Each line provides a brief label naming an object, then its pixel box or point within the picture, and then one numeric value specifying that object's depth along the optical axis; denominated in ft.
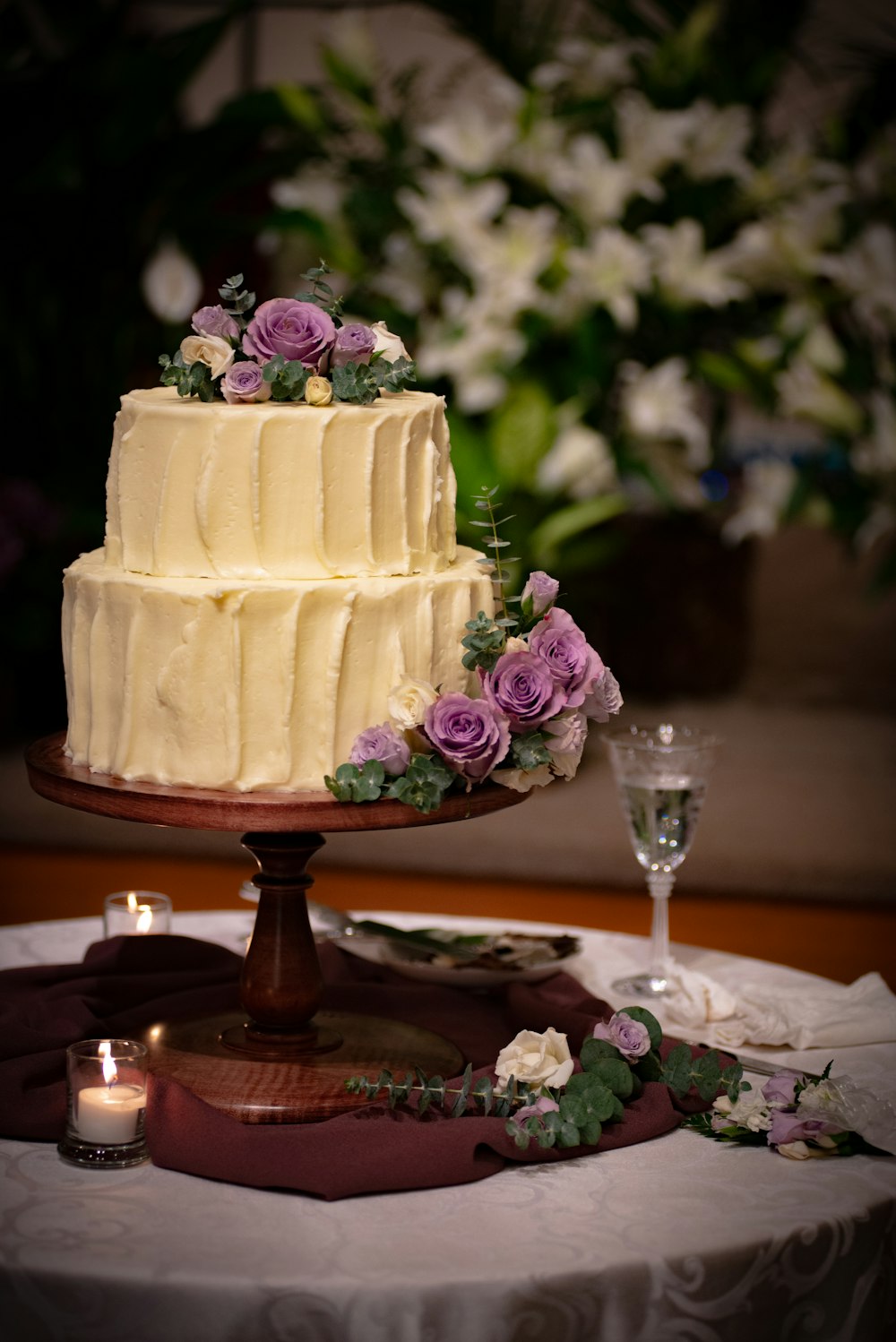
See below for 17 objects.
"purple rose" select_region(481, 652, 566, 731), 5.98
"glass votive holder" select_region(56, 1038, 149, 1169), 5.51
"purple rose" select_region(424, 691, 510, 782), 5.87
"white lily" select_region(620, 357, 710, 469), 12.66
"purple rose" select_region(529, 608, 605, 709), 6.05
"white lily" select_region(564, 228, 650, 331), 11.96
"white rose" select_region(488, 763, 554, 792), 6.08
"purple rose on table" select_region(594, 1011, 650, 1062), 6.09
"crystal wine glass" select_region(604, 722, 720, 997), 7.44
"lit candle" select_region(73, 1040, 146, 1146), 5.51
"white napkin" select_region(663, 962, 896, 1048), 6.98
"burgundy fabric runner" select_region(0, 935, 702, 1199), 5.43
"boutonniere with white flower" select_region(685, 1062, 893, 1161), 5.75
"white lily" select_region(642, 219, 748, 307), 12.02
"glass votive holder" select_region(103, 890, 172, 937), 7.95
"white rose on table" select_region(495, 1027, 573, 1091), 5.88
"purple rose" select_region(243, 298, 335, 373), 6.19
